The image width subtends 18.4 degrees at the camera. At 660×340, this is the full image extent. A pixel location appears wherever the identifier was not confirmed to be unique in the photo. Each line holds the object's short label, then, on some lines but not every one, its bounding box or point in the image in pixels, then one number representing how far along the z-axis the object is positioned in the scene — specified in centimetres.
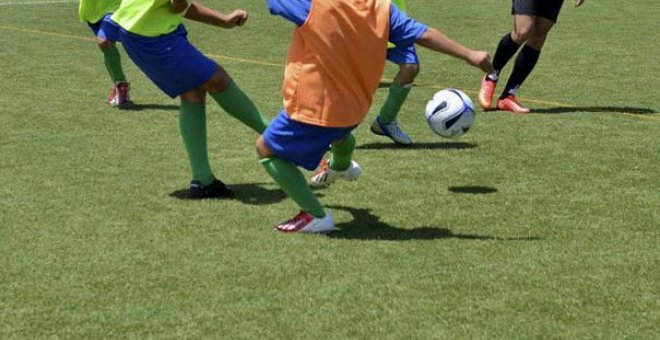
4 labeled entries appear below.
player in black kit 1677
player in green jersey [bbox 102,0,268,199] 1156
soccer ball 1180
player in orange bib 951
